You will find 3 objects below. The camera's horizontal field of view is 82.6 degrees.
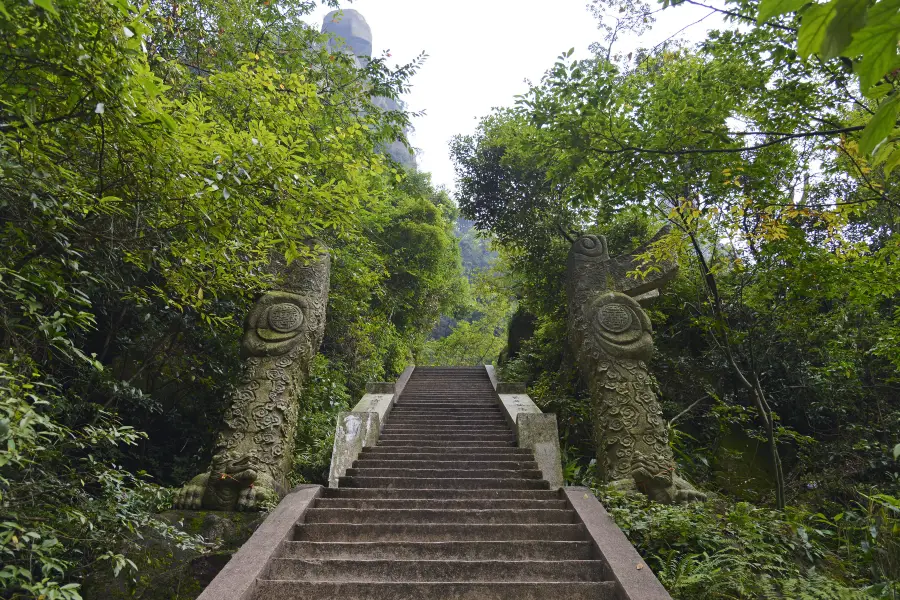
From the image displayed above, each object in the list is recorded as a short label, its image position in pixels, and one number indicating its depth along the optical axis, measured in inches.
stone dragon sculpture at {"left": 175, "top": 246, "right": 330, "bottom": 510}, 209.8
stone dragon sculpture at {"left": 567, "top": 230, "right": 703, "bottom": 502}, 227.3
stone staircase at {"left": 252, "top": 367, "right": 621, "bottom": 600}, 137.5
